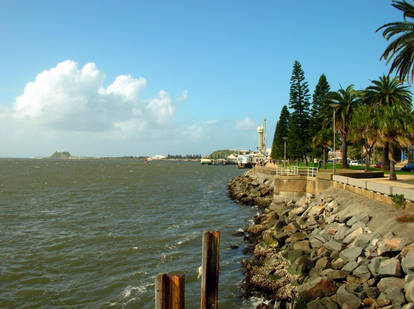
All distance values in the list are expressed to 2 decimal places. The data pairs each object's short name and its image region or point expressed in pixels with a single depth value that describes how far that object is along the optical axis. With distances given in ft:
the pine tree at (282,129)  225.76
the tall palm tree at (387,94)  110.01
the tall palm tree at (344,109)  115.63
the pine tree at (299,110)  162.30
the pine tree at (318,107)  151.03
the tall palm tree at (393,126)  71.67
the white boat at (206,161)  620.90
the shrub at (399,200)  41.75
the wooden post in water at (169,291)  16.99
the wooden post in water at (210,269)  22.90
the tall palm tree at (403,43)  64.03
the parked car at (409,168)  125.18
